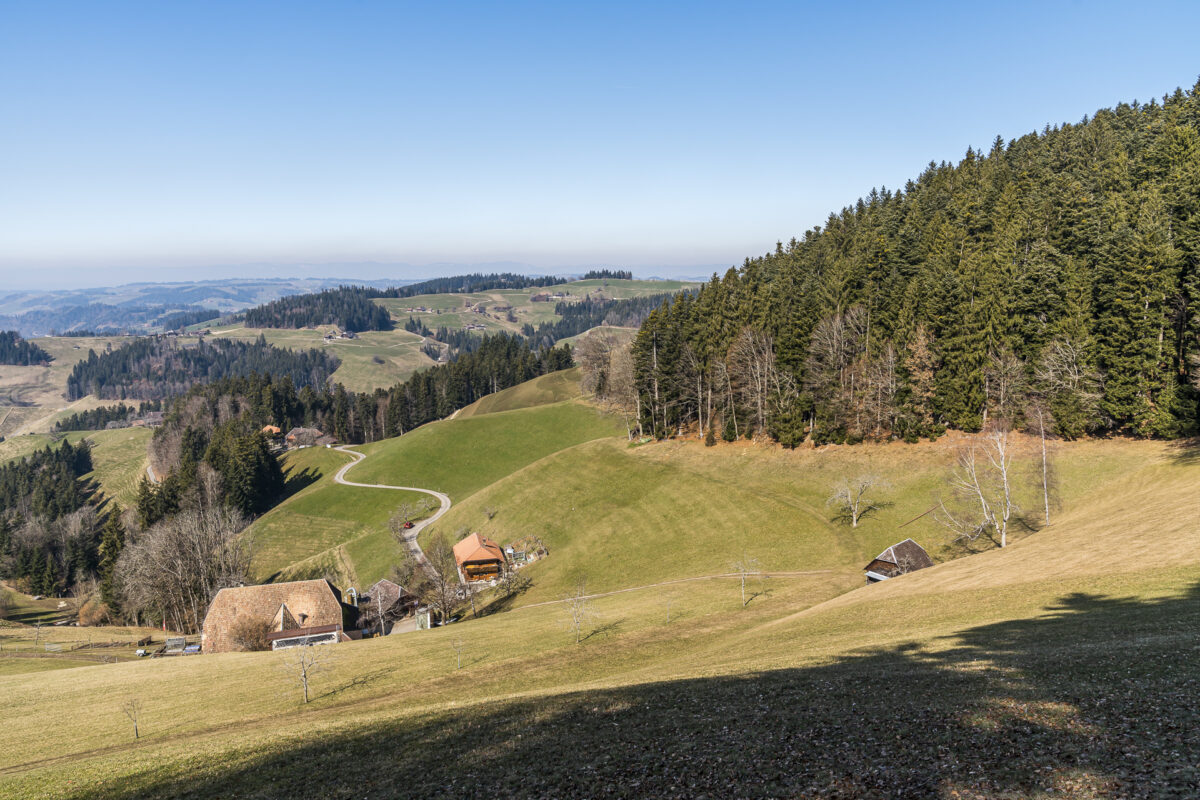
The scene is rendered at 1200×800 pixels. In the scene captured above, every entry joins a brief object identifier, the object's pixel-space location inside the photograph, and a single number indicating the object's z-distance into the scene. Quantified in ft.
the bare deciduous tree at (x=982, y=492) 183.20
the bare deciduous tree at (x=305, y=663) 136.25
